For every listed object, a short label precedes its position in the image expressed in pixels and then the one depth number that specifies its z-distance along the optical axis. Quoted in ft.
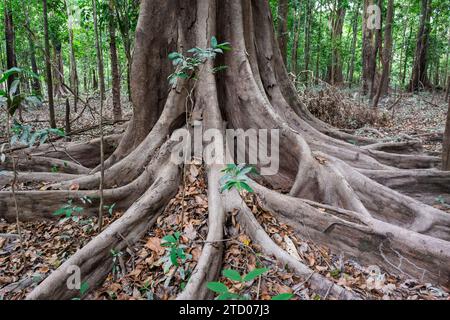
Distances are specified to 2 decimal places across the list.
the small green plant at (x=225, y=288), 5.03
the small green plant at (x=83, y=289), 7.32
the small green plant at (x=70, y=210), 9.18
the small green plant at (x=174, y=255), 6.87
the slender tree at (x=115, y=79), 22.66
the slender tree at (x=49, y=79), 17.62
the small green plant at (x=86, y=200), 9.75
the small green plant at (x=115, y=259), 8.05
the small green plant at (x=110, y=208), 9.84
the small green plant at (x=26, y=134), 7.45
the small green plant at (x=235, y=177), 6.25
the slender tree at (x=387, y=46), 26.37
